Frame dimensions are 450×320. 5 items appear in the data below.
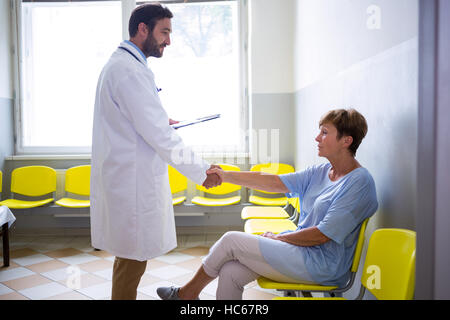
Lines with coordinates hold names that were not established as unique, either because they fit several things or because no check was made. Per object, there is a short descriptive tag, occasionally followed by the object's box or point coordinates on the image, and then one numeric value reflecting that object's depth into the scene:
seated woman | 1.64
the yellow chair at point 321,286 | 1.63
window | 4.65
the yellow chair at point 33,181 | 4.27
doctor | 1.78
